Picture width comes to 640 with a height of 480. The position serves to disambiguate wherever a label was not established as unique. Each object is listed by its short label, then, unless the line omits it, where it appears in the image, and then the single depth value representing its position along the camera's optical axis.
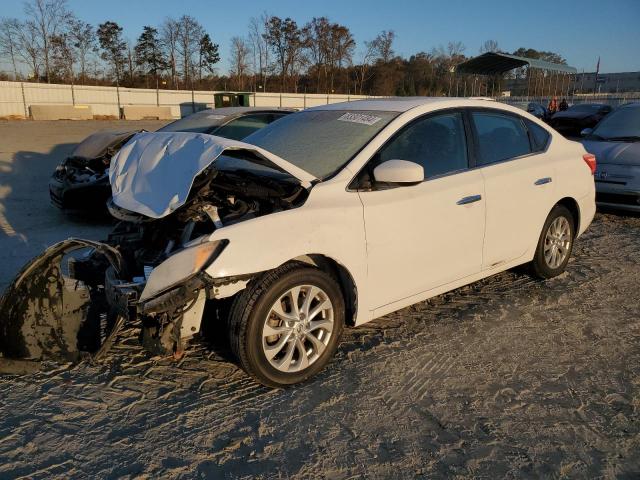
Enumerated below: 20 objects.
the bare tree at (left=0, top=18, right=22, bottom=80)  46.62
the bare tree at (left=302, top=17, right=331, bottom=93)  65.25
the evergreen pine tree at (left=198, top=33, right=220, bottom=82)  57.78
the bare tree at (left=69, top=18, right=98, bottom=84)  51.31
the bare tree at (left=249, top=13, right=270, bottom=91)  60.56
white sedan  2.99
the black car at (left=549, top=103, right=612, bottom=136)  21.31
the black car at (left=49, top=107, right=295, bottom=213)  7.05
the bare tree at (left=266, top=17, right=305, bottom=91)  62.25
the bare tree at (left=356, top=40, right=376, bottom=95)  66.16
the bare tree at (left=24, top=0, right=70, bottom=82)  48.84
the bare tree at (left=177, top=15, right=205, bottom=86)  56.44
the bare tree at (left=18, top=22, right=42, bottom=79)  48.09
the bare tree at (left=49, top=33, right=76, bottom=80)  49.59
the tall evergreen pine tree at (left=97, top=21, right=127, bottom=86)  54.28
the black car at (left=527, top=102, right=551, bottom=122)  27.60
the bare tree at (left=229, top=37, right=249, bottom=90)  58.69
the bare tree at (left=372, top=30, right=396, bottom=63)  67.31
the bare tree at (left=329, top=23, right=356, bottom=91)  65.75
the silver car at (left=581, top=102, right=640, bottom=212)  7.37
